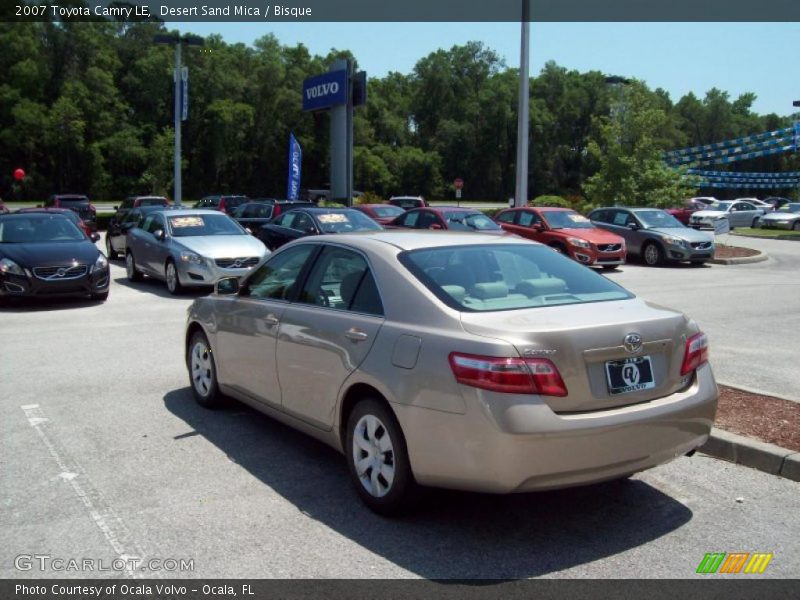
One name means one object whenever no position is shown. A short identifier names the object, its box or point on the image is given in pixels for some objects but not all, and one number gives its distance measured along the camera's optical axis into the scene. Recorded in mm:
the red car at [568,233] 18906
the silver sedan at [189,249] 14344
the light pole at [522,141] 24594
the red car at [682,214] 32119
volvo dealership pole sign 38312
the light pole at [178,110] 33688
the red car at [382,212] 23398
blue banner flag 37375
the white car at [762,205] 51112
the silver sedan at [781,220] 42219
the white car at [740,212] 45750
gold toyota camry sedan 3982
